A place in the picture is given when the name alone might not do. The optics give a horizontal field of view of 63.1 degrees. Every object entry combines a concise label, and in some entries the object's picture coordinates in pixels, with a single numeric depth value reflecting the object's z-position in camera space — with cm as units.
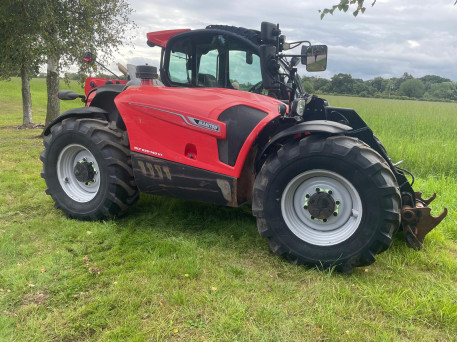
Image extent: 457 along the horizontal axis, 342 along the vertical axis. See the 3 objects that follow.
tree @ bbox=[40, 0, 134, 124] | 874
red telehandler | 297
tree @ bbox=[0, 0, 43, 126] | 834
